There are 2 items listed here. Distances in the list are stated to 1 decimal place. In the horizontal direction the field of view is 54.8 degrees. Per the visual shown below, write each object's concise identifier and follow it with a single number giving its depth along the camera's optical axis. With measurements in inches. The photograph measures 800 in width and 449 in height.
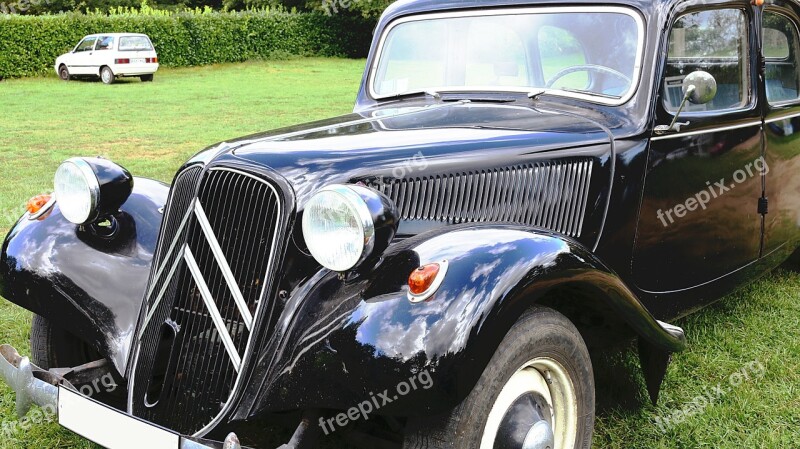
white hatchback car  869.8
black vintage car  88.3
